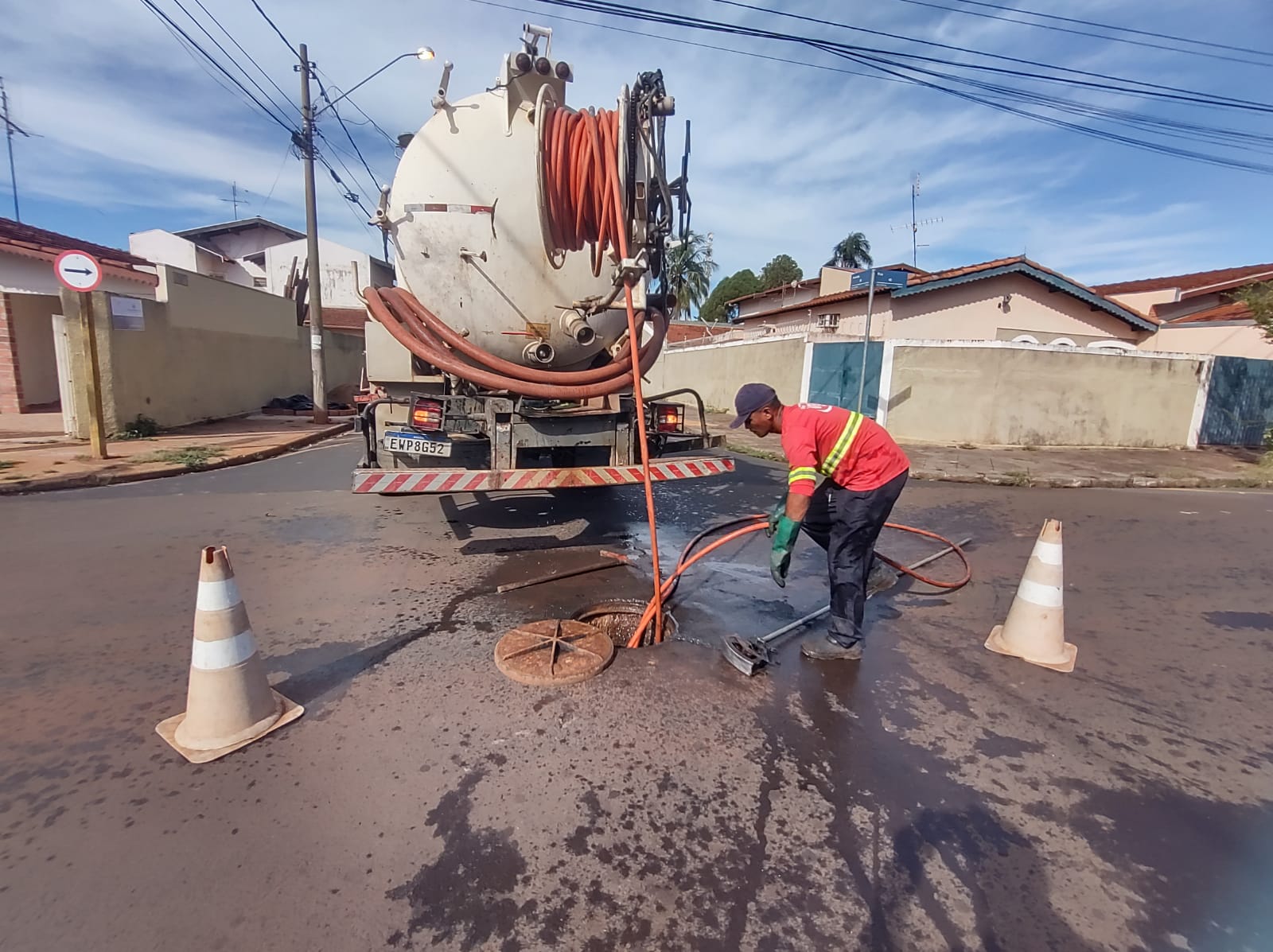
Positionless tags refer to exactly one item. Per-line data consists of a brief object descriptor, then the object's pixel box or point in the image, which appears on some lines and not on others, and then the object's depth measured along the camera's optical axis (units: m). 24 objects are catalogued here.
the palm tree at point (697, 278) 45.53
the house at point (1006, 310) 14.70
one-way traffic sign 7.23
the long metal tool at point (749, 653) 3.07
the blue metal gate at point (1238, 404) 12.56
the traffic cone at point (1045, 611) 3.33
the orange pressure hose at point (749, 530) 3.40
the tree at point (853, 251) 50.69
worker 3.16
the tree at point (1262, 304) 10.25
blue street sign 9.14
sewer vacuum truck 4.11
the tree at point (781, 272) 52.19
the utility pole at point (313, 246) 12.60
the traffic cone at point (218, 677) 2.42
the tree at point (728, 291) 53.62
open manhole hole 3.63
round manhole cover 2.98
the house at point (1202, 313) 16.14
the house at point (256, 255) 28.75
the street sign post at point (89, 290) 7.27
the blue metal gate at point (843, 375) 11.93
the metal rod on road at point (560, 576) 4.14
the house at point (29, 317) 12.66
